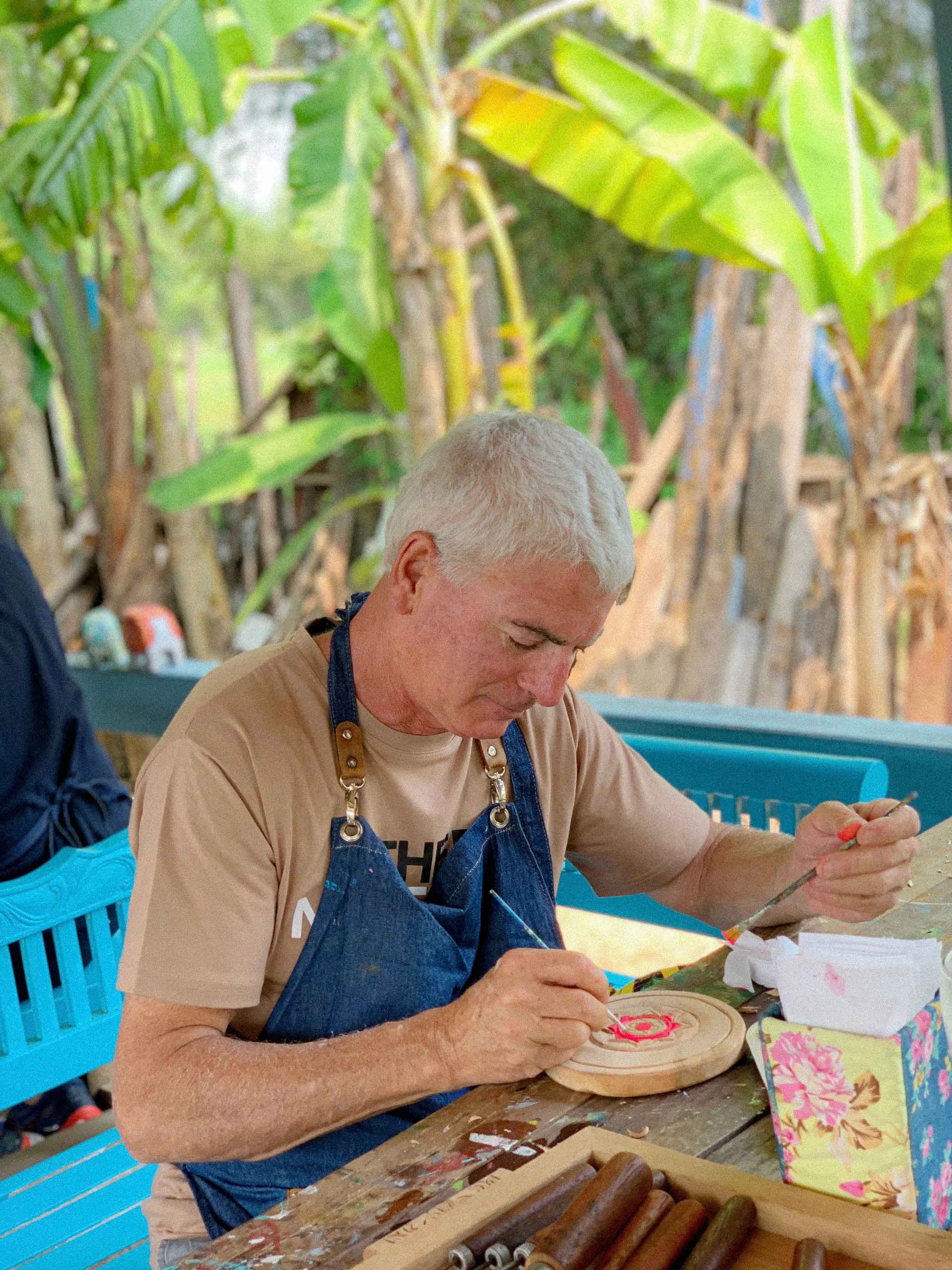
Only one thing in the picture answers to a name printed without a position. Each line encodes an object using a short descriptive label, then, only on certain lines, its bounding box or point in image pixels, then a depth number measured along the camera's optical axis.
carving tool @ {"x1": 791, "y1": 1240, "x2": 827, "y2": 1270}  0.87
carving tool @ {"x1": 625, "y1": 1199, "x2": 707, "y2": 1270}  0.87
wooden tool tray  0.90
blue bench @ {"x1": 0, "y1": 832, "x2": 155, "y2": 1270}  1.77
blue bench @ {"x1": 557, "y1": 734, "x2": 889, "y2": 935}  2.13
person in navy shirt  2.32
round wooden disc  1.23
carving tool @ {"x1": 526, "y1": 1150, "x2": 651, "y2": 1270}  0.88
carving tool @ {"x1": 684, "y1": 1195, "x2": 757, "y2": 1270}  0.89
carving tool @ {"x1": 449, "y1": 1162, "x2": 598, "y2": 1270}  0.92
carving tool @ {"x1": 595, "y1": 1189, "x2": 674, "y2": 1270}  0.88
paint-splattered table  1.02
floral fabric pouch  0.94
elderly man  1.26
